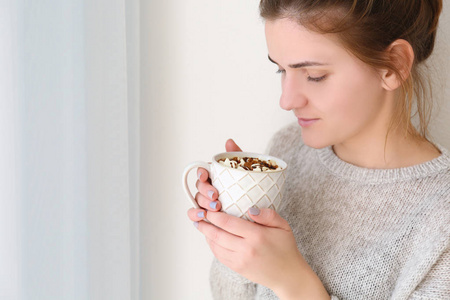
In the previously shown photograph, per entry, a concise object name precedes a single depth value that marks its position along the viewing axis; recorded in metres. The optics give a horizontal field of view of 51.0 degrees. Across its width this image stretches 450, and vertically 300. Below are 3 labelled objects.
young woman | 0.82
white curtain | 0.71
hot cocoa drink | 0.78
